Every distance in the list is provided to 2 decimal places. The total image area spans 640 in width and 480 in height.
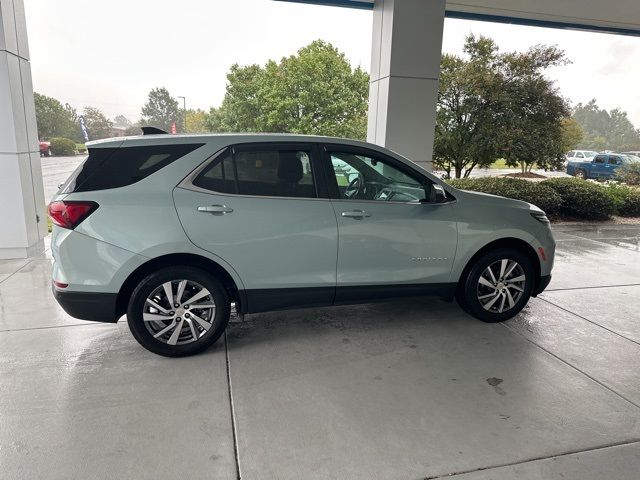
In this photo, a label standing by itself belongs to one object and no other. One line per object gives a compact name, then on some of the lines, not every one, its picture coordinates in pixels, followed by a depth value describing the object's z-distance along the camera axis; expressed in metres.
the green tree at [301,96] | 17.89
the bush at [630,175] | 18.34
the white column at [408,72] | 7.21
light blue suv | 3.44
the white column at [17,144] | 6.23
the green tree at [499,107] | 12.47
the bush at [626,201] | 11.24
